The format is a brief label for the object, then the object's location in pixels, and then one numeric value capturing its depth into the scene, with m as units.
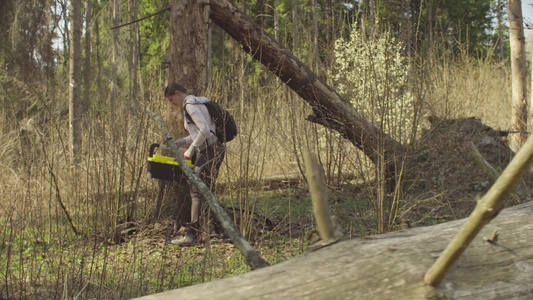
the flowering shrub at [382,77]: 4.16
